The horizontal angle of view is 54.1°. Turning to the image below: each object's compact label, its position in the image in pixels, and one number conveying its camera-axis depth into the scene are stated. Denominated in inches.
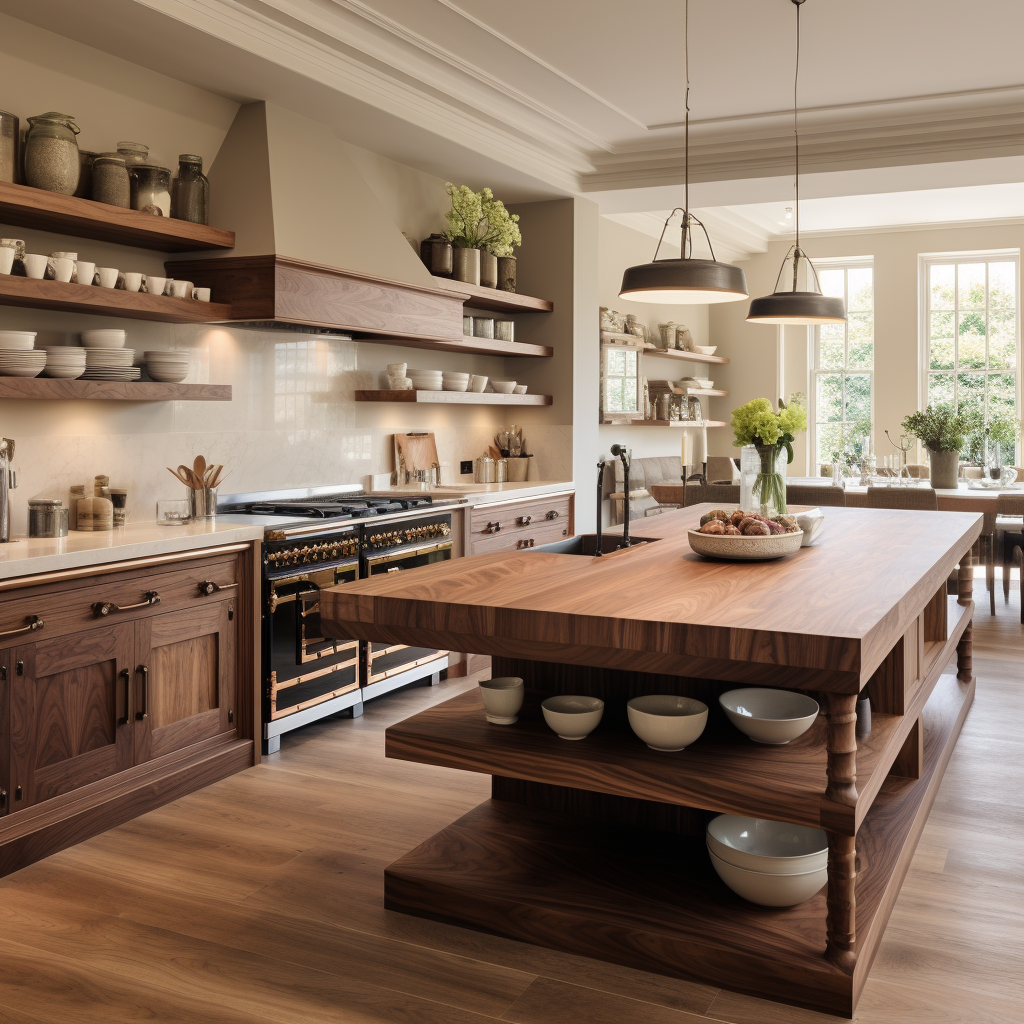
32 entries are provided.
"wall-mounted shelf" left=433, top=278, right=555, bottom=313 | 221.8
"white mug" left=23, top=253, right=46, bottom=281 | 133.3
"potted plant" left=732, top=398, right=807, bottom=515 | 140.4
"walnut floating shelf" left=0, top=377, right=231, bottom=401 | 131.3
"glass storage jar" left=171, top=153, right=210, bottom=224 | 162.4
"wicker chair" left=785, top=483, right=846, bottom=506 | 232.8
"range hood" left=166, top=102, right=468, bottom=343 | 166.2
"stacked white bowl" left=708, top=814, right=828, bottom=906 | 95.7
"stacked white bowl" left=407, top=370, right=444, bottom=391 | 221.9
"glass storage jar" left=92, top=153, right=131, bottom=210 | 147.9
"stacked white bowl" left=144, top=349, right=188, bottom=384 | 155.9
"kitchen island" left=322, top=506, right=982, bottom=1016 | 85.7
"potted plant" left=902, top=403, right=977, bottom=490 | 258.5
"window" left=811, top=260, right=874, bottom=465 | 399.5
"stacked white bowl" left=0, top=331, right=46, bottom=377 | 131.1
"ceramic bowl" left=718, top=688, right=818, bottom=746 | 98.4
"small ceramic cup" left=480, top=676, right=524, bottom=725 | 104.3
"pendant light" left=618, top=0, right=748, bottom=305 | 136.1
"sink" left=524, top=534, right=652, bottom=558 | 147.6
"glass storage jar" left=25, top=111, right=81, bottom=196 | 138.2
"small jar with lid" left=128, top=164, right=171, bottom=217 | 154.3
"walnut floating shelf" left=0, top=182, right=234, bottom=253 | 132.0
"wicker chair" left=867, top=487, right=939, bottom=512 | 227.1
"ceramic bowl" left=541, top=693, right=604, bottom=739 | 98.7
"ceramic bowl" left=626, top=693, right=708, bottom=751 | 94.9
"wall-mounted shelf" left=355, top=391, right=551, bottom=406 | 212.1
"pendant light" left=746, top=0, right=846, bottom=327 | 186.2
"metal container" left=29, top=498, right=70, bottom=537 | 137.1
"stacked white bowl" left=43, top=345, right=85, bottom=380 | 139.3
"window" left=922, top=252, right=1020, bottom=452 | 378.0
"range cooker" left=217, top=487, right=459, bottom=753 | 158.1
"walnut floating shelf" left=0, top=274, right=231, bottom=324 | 131.7
